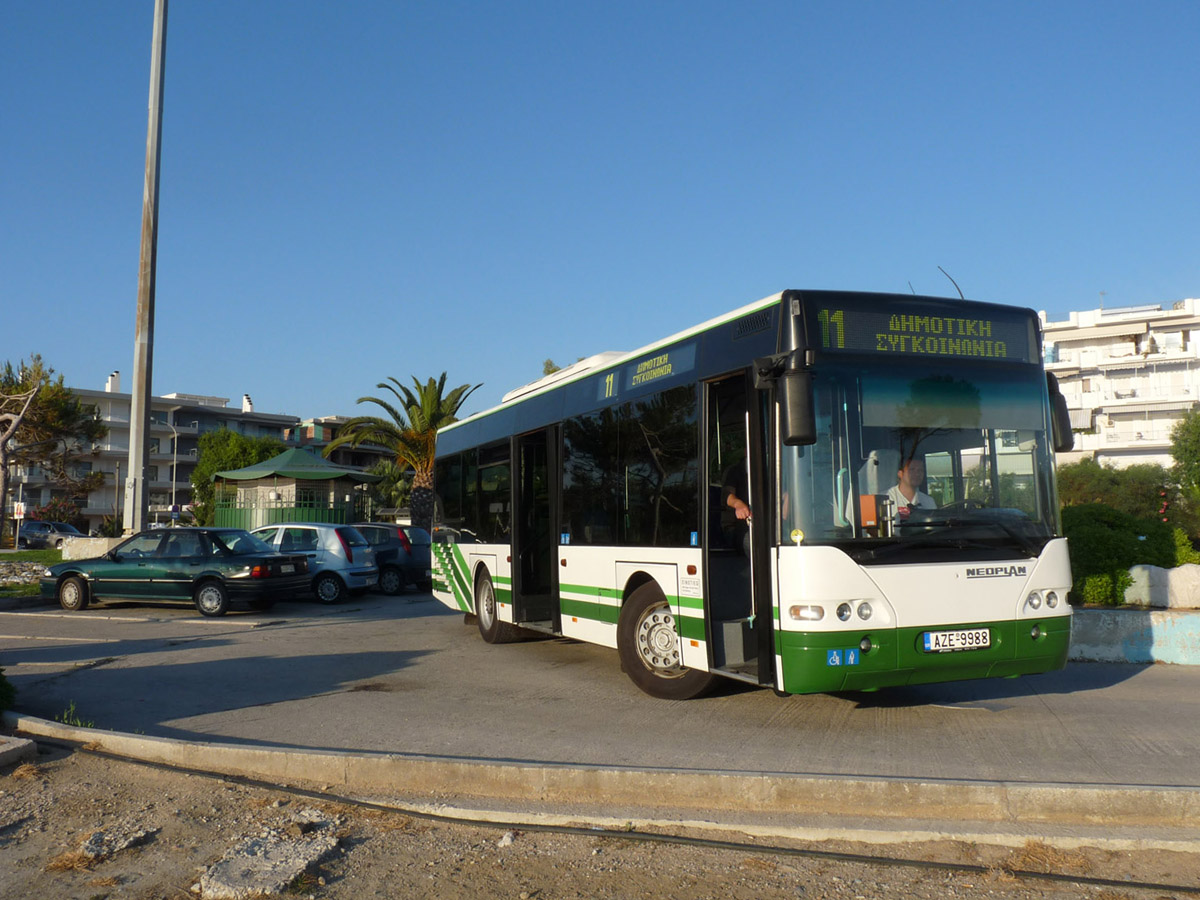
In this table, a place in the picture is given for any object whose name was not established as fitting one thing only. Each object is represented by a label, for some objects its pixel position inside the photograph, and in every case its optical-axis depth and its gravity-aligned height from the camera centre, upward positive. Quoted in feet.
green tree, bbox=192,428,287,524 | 277.64 +28.14
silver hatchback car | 70.90 -0.01
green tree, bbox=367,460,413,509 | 187.11 +11.54
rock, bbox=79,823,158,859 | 16.84 -4.70
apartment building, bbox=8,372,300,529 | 302.04 +36.07
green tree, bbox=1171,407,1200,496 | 219.82 +19.24
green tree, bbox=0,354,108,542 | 156.25 +23.61
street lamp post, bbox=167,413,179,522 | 318.67 +30.49
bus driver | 24.21 +1.15
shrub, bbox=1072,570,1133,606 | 40.19 -1.92
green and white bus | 23.76 +1.03
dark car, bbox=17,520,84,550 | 202.91 +5.00
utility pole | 78.54 +15.52
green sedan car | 59.98 -0.92
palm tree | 138.62 +17.07
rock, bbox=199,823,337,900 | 15.12 -4.75
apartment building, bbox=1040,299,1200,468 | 273.13 +43.34
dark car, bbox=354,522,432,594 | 77.00 -0.22
